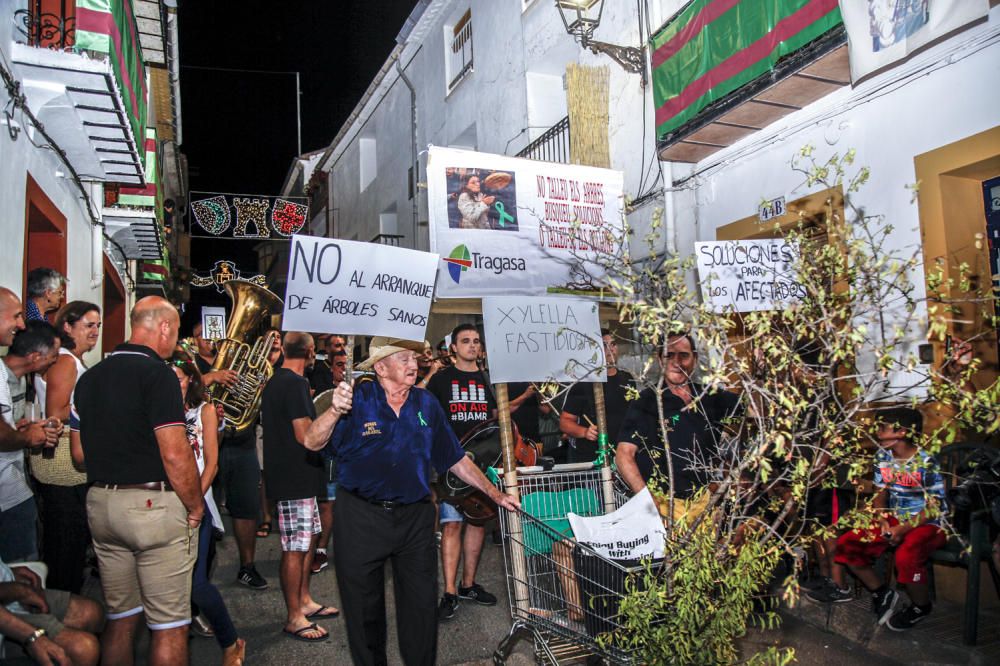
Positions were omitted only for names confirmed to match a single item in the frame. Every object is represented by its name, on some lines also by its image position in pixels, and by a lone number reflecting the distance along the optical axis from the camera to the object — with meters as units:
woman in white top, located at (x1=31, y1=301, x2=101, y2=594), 4.68
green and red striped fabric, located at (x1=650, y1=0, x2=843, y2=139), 6.78
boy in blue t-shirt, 5.08
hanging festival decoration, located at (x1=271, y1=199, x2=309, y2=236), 21.22
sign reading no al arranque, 4.21
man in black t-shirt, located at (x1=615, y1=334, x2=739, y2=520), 4.28
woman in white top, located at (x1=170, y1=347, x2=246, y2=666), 4.35
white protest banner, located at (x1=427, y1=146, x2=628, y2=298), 7.19
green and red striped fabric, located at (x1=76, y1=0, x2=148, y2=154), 6.37
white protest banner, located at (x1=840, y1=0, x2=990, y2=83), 5.44
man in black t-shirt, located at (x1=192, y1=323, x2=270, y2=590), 5.99
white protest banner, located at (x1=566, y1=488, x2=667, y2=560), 3.59
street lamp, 9.73
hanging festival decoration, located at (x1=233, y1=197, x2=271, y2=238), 20.86
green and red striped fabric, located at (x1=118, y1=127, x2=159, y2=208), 12.05
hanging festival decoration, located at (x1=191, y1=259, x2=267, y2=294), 23.17
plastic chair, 4.68
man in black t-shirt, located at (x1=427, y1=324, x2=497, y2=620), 5.66
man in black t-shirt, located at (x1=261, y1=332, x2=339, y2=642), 5.06
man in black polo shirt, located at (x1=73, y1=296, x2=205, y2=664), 3.62
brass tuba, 6.24
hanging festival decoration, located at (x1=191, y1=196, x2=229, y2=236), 20.42
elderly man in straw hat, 3.90
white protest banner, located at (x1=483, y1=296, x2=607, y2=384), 4.93
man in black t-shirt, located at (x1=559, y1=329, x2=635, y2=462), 6.03
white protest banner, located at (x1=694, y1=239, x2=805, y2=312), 5.60
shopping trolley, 3.51
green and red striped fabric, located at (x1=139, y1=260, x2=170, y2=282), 19.16
